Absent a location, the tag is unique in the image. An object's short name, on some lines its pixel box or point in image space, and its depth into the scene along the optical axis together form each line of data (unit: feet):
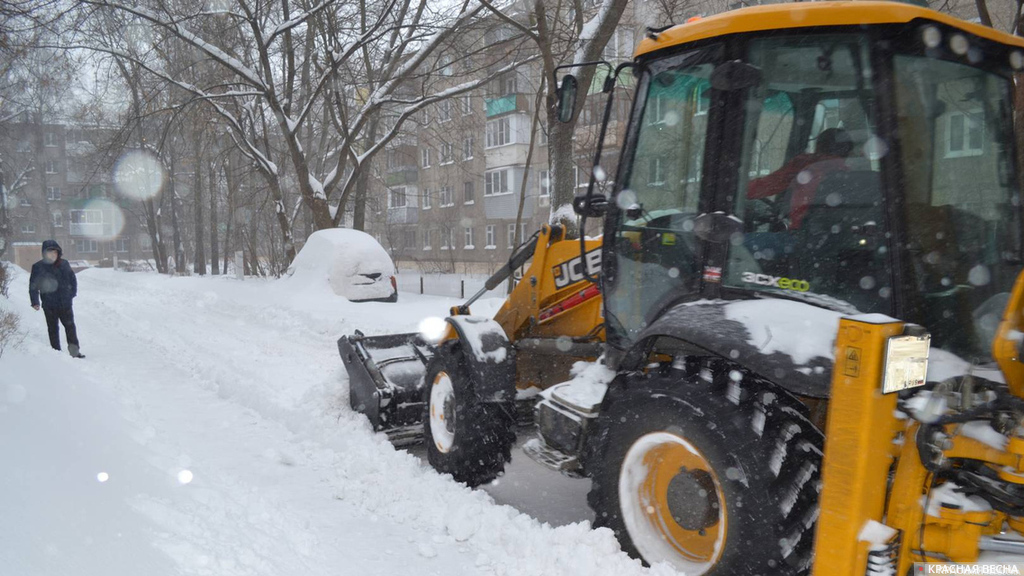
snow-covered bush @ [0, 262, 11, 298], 43.38
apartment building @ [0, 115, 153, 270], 144.25
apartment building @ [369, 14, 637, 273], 94.43
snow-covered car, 43.09
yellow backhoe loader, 6.96
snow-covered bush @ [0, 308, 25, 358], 20.63
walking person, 29.17
